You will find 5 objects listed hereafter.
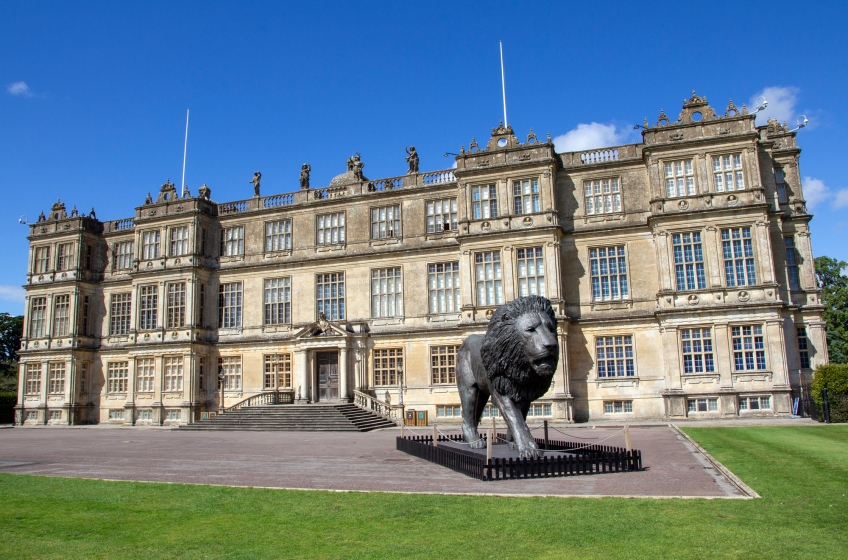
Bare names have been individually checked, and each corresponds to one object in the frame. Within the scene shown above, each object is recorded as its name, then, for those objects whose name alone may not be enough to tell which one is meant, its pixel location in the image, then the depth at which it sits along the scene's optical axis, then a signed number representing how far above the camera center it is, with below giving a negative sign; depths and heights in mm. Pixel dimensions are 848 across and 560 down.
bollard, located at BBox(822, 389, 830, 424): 24359 -1433
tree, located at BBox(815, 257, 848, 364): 47375 +5293
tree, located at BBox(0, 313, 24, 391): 62250 +5733
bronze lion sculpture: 13883 +500
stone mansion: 29562 +5246
